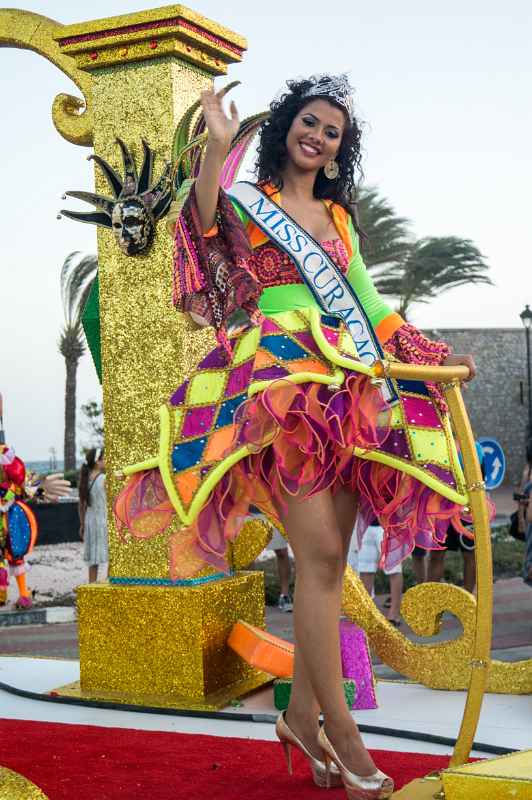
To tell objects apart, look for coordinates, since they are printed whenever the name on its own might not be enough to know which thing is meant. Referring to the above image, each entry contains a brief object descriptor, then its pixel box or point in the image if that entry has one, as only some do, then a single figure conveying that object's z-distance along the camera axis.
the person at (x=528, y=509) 5.39
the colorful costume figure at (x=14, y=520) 8.47
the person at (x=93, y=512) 9.62
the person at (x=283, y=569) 8.52
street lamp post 23.75
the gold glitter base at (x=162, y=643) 3.84
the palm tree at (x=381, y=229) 20.81
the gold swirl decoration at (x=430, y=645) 3.83
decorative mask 4.07
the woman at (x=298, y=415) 2.60
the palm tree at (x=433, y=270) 22.72
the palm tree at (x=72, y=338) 23.70
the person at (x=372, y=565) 7.65
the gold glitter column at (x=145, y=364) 3.90
